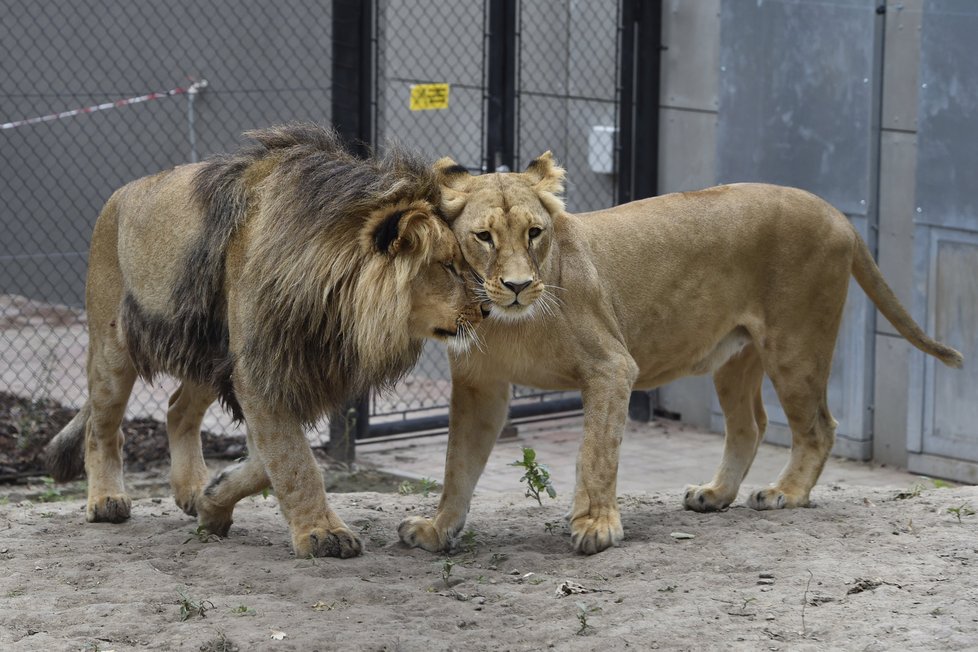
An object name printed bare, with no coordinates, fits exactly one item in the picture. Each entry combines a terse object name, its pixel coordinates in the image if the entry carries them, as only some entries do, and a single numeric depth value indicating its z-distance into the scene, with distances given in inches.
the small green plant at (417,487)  495.5
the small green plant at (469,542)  404.5
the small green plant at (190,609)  323.0
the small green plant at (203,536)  406.6
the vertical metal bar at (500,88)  685.3
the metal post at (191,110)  877.8
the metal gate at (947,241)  583.2
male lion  346.3
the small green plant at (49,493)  542.9
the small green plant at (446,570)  358.0
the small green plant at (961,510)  414.0
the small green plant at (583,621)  312.3
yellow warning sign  684.1
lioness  379.2
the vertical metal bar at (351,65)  617.3
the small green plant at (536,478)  435.8
